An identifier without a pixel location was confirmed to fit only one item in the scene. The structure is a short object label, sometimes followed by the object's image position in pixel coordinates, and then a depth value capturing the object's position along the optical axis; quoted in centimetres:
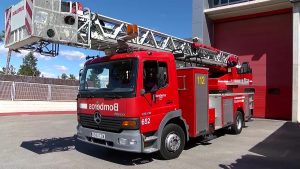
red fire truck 508
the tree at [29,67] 5253
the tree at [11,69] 4931
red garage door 1334
